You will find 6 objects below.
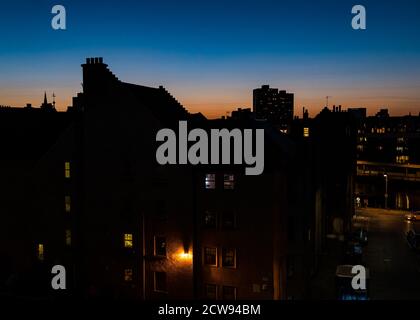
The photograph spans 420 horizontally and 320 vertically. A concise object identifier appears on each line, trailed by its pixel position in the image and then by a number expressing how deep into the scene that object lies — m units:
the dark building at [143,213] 29.31
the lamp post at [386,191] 86.70
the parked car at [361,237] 55.29
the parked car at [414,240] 53.37
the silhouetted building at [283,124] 50.55
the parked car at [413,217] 74.44
